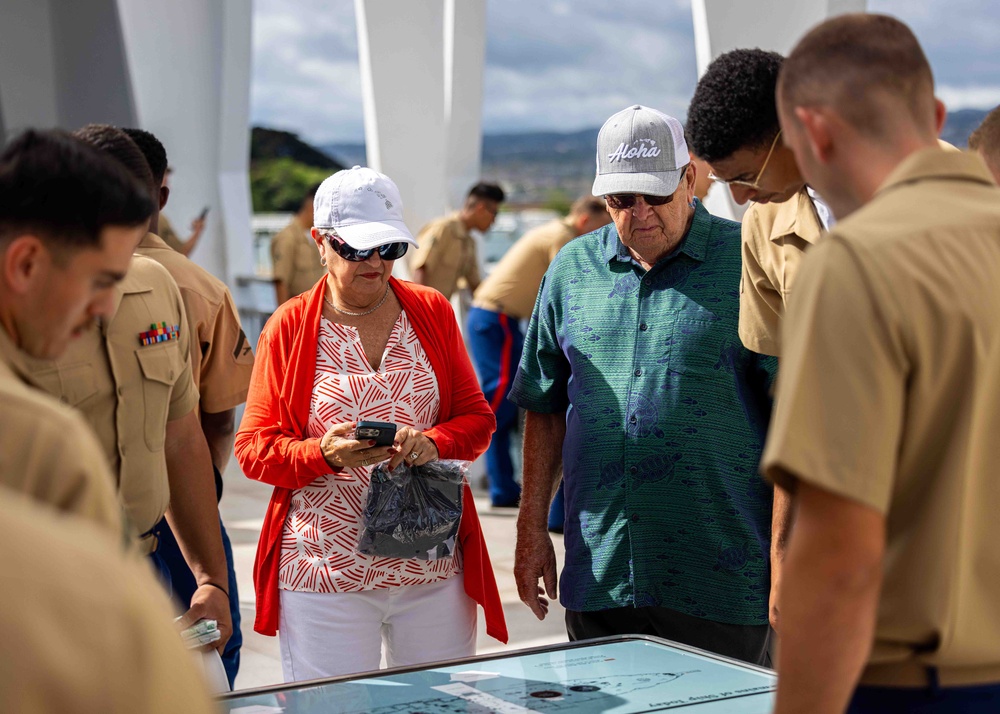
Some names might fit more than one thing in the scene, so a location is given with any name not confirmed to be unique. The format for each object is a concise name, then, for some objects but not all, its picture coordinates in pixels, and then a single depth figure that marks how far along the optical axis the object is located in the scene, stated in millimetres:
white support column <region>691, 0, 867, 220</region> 5699
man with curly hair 2201
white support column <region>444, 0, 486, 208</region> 8719
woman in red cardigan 2887
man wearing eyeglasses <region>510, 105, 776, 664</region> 2770
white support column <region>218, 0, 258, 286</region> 9328
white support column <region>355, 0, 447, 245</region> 8297
